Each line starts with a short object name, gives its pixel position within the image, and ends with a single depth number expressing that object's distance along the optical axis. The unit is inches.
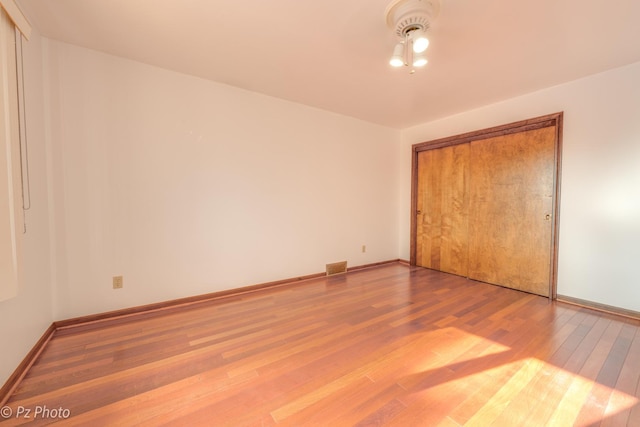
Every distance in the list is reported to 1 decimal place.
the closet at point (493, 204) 117.4
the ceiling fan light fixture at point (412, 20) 63.6
